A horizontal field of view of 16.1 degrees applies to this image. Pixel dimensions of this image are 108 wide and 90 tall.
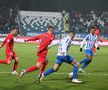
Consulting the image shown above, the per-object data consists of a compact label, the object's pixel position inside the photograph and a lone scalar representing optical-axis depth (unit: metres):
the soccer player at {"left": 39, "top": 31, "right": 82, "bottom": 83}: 13.86
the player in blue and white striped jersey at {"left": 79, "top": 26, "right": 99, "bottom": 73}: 17.48
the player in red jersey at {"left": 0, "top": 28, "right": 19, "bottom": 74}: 16.19
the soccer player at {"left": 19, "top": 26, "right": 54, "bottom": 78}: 13.93
